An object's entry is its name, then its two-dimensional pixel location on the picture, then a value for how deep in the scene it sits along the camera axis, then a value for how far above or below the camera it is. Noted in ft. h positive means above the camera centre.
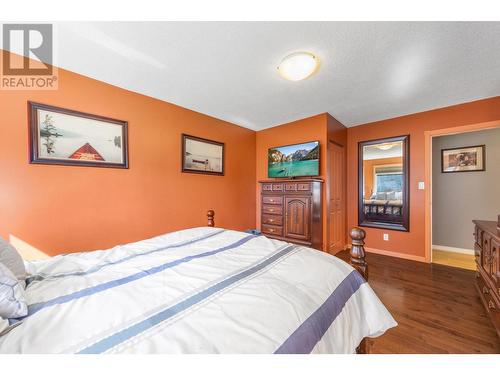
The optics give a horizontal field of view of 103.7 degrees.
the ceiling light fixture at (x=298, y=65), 5.78 +3.77
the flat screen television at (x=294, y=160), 10.39 +1.56
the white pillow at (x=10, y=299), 2.12 -1.25
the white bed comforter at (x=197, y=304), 1.89 -1.43
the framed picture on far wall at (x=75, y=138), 6.17 +1.72
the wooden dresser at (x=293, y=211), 9.77 -1.23
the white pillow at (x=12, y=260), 2.89 -1.10
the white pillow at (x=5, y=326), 1.94 -1.42
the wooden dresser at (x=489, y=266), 4.90 -2.30
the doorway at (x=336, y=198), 10.69 -0.62
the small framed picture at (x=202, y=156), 9.81 +1.70
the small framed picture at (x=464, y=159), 10.71 +1.64
